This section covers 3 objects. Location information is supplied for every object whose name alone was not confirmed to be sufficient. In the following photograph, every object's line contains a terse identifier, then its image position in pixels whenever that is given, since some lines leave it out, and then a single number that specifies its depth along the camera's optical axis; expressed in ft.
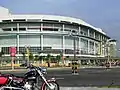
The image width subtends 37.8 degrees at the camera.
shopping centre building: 238.36
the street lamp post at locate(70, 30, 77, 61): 248.57
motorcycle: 17.83
